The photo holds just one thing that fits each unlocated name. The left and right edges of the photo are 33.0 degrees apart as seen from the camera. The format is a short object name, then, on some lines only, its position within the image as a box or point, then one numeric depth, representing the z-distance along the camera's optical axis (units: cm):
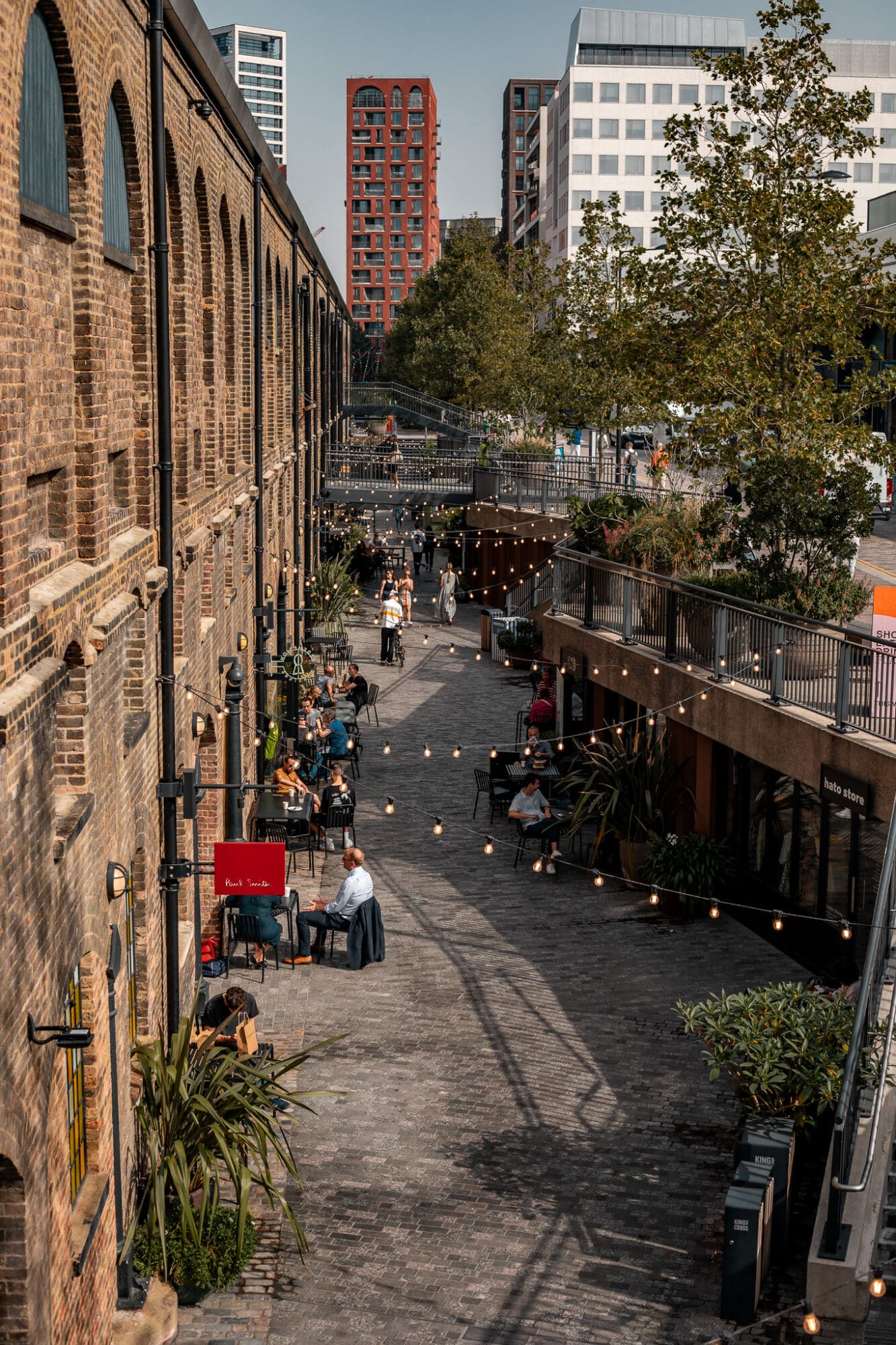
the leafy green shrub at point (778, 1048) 1016
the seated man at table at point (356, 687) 2614
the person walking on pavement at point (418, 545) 5092
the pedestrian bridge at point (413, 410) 5716
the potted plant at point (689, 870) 1681
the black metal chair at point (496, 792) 2066
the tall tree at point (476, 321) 5656
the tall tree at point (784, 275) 1950
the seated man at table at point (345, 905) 1522
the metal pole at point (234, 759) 1425
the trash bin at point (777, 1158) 952
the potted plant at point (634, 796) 1805
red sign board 1158
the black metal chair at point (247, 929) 1490
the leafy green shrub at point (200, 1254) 893
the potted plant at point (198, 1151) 879
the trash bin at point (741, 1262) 886
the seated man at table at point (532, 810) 1888
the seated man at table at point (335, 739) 2225
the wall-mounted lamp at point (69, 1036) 642
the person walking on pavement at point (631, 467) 3400
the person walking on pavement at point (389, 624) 3322
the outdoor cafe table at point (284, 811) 1592
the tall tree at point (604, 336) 2214
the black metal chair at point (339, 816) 1912
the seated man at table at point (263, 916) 1495
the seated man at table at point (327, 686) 2481
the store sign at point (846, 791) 1334
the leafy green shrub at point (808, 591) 1786
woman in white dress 3978
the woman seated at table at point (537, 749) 2052
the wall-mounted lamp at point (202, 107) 1266
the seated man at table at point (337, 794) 1906
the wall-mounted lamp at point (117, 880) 844
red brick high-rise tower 16750
